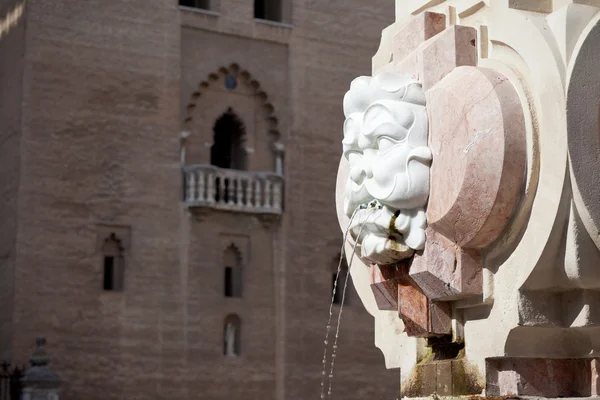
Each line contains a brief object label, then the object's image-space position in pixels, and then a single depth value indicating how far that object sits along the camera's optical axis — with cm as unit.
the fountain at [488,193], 380
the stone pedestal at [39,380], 1595
